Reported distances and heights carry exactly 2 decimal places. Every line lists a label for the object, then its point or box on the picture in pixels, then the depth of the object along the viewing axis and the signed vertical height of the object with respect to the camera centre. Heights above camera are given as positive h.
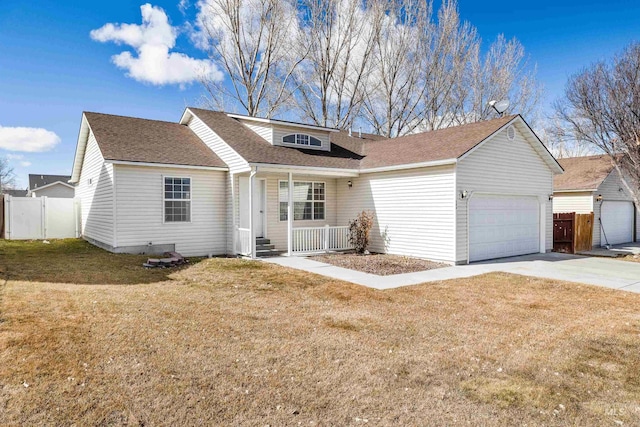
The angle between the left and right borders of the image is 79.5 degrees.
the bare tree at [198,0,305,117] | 23.06 +9.77
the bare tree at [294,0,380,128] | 24.34 +9.59
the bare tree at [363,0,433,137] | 25.22 +9.34
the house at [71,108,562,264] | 11.74 +0.56
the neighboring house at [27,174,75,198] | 39.94 +2.12
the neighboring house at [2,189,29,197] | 47.84 +1.80
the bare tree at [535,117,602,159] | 17.98 +5.30
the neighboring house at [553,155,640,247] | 17.56 +0.27
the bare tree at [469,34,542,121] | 27.19 +9.20
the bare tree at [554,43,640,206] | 14.30 +3.76
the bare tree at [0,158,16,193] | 51.06 +4.34
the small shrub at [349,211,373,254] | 13.58 -0.93
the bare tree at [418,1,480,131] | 25.92 +9.39
